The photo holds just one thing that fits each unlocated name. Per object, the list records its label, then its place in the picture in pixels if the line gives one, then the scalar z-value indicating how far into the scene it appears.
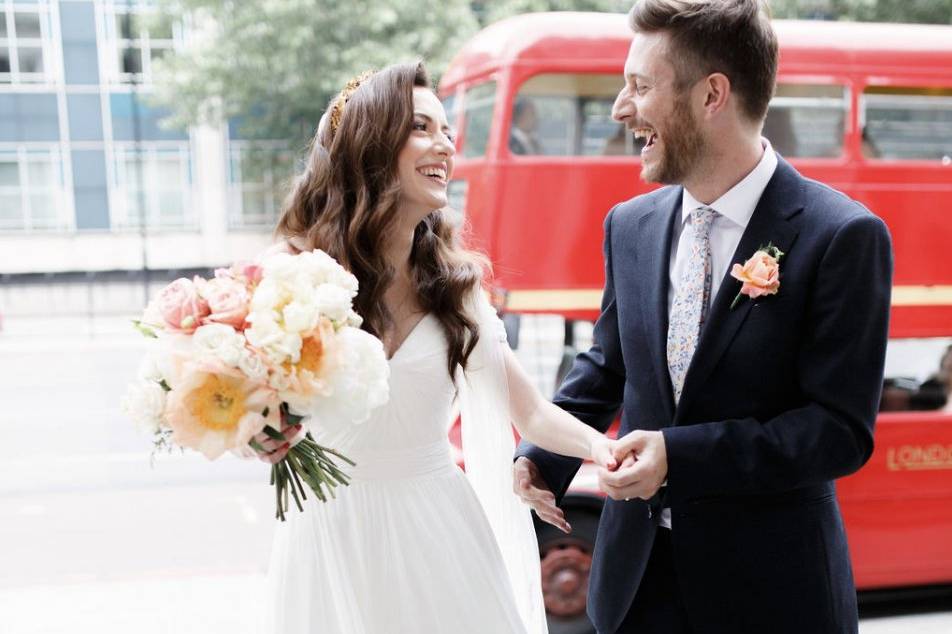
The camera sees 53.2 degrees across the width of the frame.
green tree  11.97
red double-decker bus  4.73
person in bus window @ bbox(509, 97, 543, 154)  5.04
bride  2.22
